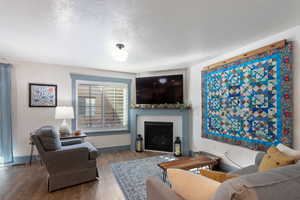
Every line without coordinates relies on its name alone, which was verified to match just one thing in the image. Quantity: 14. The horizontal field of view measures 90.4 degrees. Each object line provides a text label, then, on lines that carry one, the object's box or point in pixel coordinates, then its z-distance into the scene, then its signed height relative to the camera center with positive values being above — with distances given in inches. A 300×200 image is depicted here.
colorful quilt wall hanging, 79.0 -0.3
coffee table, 82.2 -38.0
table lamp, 126.2 -14.2
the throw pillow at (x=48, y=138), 86.7 -23.3
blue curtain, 122.9 -13.9
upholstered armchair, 86.9 -38.4
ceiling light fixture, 94.0 +29.0
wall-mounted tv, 153.2 +9.0
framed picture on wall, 134.6 +3.1
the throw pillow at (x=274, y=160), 54.8 -23.7
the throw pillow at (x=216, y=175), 43.4 -23.3
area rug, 86.1 -55.2
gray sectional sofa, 25.2 -15.9
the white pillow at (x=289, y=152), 57.6 -22.7
